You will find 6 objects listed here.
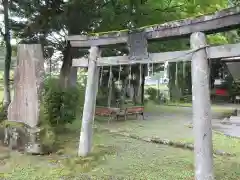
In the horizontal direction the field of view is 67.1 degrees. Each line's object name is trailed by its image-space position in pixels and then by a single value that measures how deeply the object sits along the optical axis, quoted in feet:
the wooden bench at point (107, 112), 26.04
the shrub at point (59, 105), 19.78
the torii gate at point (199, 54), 10.35
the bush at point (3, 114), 19.24
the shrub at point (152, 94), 48.13
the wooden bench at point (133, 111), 27.04
